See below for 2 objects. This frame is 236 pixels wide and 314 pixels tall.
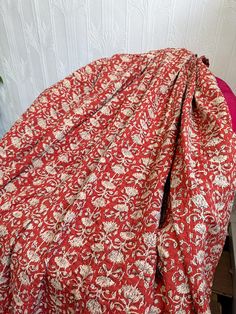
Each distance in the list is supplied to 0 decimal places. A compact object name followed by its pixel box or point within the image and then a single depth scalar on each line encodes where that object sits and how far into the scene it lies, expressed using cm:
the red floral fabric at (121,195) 58
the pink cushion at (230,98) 85
